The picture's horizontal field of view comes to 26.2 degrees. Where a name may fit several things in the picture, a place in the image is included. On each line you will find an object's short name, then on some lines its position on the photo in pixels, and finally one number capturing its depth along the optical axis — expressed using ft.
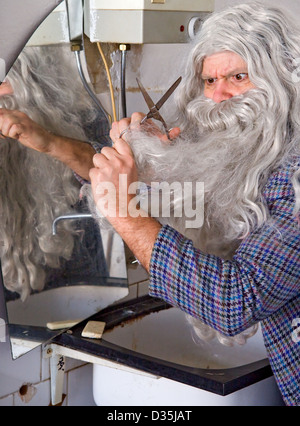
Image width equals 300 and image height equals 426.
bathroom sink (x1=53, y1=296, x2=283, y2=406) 4.95
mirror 4.81
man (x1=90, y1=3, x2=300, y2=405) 4.23
